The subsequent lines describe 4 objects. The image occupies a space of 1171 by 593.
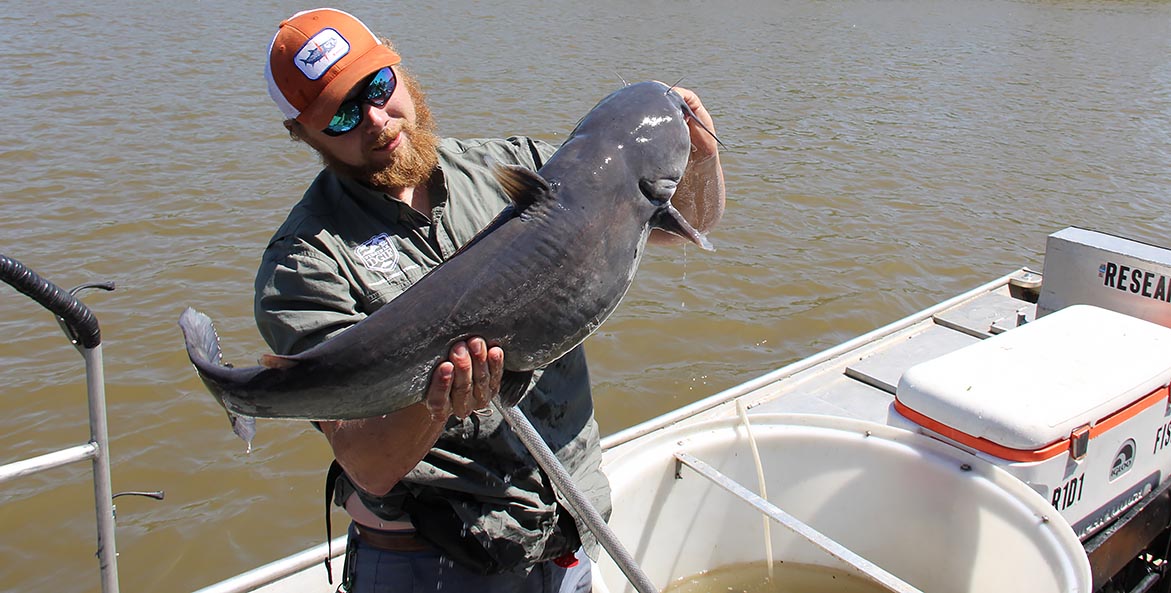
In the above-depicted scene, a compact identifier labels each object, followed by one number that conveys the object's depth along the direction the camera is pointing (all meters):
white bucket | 3.24
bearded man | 1.95
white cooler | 3.14
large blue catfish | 1.68
